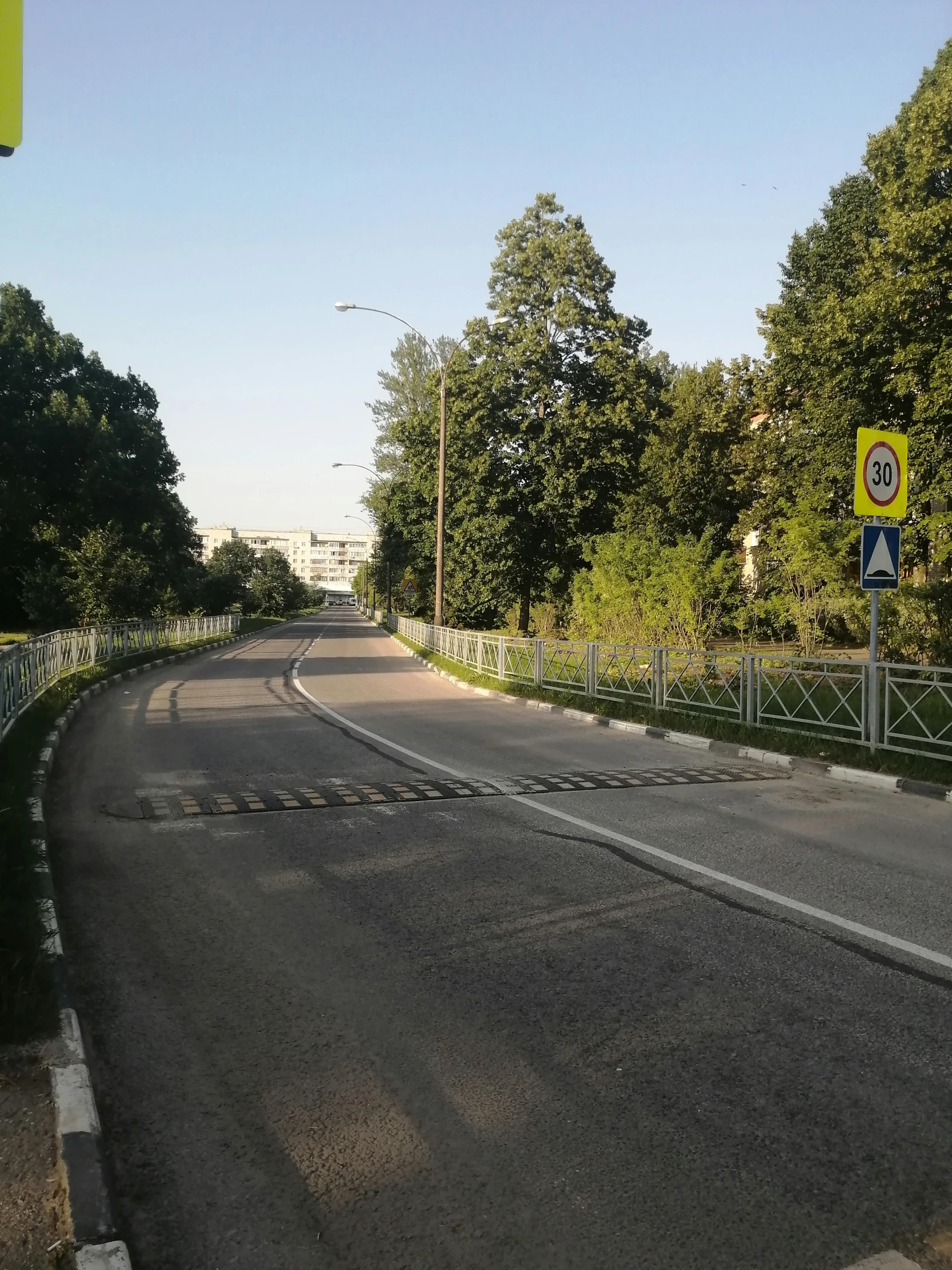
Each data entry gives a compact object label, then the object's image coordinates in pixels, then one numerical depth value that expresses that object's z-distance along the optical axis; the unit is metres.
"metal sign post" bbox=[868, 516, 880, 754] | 11.02
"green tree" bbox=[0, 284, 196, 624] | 44.12
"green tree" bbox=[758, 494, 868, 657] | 21.16
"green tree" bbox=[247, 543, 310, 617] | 111.75
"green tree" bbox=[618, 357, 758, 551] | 41.50
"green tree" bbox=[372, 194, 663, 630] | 34.25
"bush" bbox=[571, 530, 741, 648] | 18.77
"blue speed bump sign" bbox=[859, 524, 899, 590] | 10.98
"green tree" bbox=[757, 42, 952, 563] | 22.17
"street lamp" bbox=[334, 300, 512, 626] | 29.16
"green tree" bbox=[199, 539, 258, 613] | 75.25
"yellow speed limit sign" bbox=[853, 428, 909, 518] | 10.95
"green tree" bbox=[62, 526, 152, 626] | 33.59
